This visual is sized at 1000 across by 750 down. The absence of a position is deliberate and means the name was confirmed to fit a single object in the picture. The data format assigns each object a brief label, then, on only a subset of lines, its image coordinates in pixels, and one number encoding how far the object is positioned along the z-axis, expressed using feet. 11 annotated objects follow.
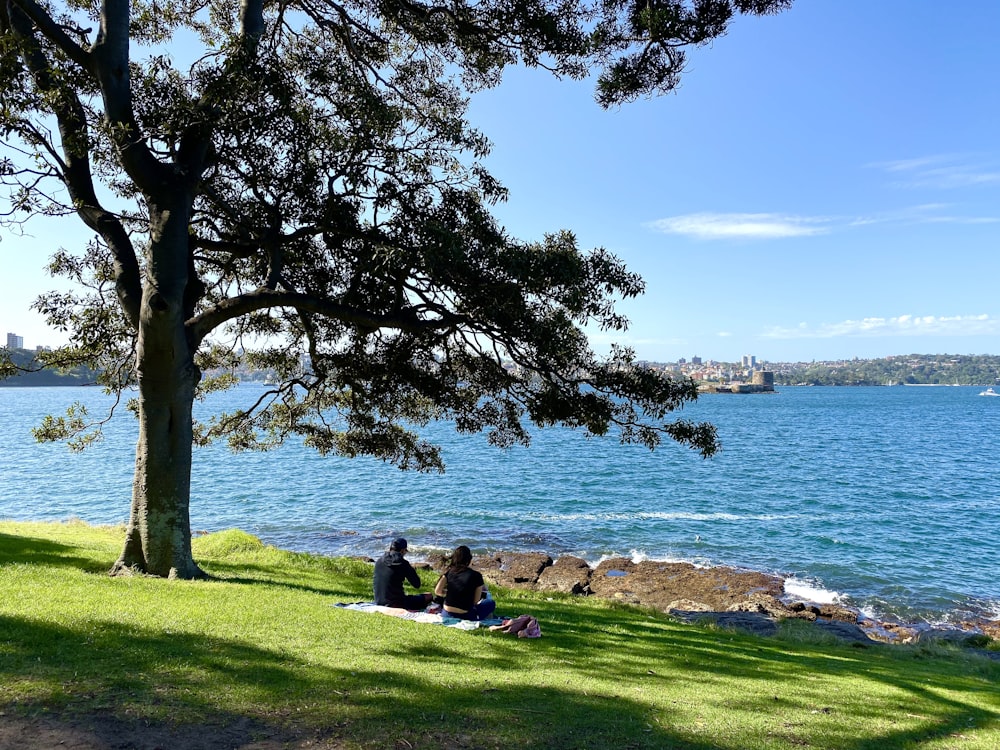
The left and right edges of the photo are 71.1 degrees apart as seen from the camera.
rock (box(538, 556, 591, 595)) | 75.36
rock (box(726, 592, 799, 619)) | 68.59
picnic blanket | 35.04
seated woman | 35.88
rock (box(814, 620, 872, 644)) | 59.93
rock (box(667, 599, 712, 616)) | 68.13
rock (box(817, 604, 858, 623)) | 69.66
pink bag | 34.30
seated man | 37.63
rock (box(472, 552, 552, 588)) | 78.18
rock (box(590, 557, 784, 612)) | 74.38
